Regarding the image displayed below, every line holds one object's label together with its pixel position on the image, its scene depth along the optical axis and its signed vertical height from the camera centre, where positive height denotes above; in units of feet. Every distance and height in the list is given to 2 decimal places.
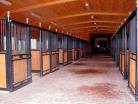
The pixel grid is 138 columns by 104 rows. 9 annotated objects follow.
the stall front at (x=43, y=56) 14.10 -0.86
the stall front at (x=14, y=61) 9.42 -0.94
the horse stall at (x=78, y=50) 31.62 -0.19
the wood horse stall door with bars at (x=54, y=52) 16.50 -0.33
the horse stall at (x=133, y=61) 8.37 -0.85
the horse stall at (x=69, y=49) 24.41 -0.04
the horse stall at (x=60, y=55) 22.49 -1.02
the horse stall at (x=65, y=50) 22.87 -0.13
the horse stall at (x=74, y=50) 28.17 -0.17
